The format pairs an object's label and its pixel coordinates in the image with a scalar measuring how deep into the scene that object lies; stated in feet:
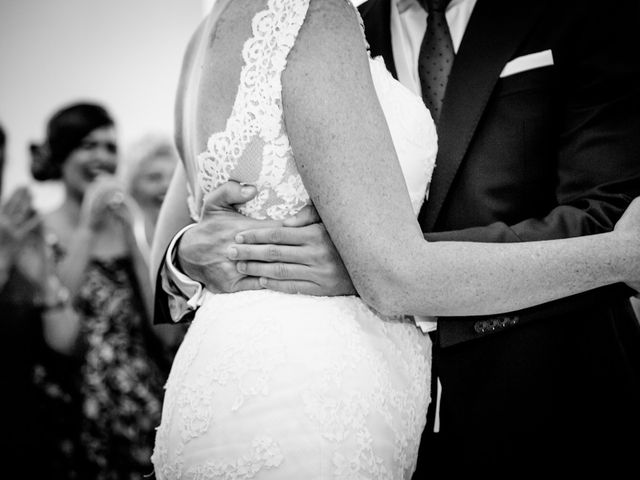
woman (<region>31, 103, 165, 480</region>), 10.04
